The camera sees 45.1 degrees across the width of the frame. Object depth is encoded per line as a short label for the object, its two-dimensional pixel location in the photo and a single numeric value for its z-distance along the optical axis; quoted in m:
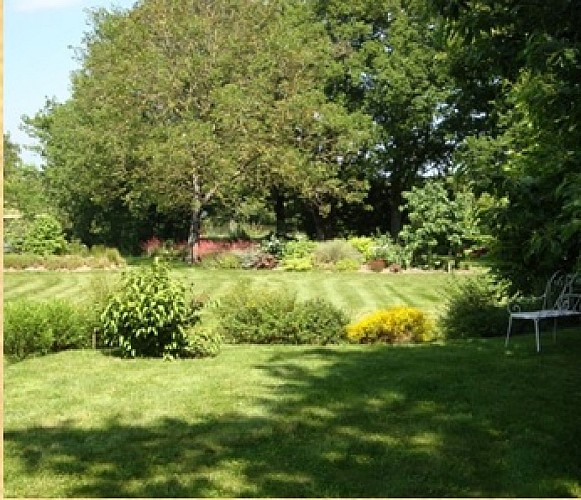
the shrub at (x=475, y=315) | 12.04
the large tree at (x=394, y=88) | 33.44
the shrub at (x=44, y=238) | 30.44
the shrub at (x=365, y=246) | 28.34
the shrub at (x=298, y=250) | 28.61
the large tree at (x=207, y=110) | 28.44
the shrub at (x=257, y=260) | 28.27
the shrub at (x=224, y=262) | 28.16
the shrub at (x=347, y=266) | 26.28
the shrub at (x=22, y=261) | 27.08
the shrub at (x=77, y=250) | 30.62
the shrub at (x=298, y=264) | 26.73
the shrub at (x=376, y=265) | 25.83
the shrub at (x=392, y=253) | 26.48
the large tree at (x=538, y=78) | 4.84
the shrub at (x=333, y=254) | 27.55
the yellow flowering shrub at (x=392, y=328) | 11.70
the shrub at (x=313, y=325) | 11.69
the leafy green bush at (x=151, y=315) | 9.46
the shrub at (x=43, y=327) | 10.27
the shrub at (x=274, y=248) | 29.95
